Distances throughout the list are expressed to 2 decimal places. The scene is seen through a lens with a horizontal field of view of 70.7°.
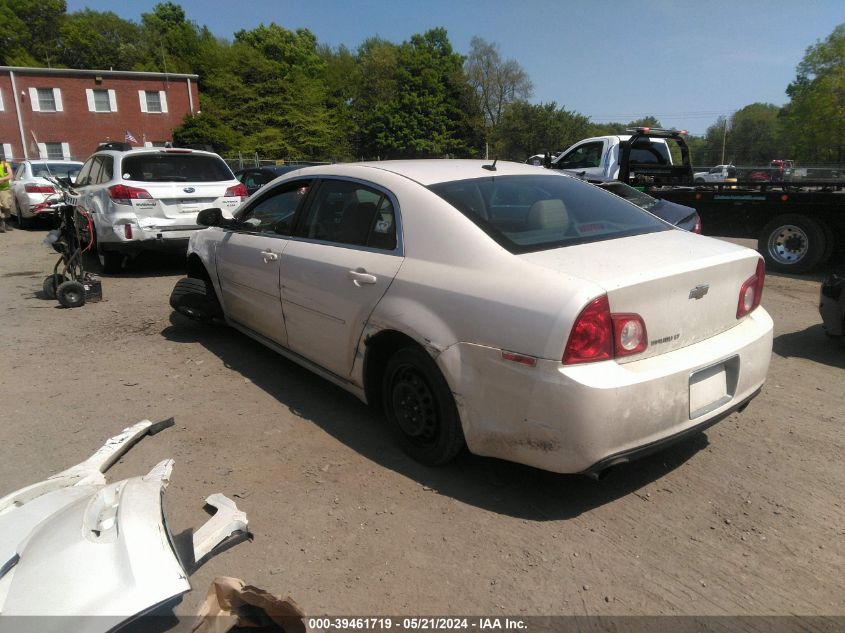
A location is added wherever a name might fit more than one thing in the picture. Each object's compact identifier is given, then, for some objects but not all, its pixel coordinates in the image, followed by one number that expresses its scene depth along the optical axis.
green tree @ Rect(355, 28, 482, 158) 55.53
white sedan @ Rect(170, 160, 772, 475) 2.54
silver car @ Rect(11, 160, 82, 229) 14.10
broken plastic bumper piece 1.68
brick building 37.09
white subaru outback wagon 7.92
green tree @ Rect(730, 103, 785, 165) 57.19
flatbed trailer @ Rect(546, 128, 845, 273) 8.12
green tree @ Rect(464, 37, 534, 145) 63.84
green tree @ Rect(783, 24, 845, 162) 48.34
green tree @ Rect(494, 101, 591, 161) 55.22
